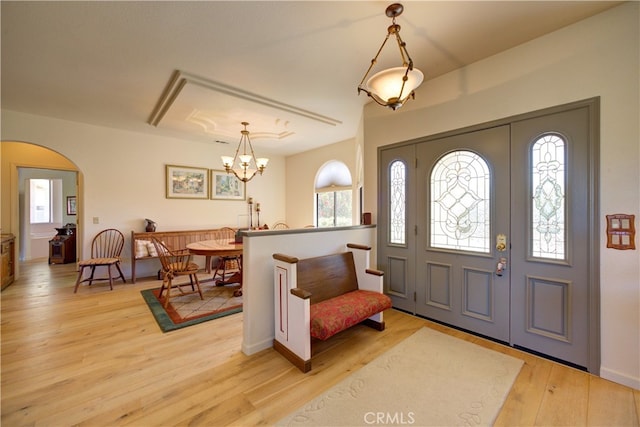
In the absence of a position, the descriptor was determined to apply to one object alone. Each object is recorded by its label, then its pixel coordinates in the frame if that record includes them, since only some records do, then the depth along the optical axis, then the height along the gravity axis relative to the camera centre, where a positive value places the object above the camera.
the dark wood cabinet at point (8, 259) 4.16 -0.79
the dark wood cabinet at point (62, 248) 6.28 -0.87
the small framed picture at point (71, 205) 7.54 +0.21
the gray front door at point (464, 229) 2.56 -0.17
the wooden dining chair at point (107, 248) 4.50 -0.66
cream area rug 1.65 -1.29
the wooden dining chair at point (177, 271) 3.59 -0.82
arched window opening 5.79 +0.43
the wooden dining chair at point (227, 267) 4.49 -0.96
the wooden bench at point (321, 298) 2.17 -0.85
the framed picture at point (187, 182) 5.44 +0.66
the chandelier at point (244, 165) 4.11 +0.78
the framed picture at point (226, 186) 5.99 +0.63
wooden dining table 3.57 -0.51
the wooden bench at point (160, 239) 4.78 -0.54
